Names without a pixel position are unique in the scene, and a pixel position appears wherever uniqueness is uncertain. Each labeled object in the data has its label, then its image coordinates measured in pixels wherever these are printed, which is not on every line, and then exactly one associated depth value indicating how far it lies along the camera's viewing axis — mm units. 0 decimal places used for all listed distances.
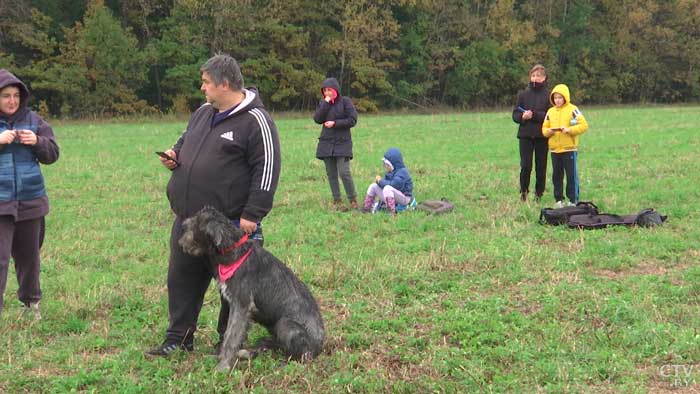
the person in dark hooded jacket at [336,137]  11188
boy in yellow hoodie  10453
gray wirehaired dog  4688
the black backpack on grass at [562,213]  9398
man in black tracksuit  4809
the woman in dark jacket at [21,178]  5516
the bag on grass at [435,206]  10539
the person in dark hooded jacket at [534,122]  10984
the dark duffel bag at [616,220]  9141
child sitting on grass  10641
